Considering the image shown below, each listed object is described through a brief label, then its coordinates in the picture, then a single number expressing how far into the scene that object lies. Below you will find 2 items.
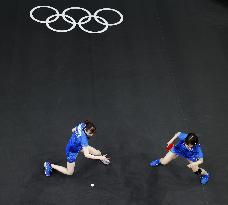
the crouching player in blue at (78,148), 18.19
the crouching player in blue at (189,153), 18.42
